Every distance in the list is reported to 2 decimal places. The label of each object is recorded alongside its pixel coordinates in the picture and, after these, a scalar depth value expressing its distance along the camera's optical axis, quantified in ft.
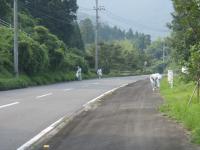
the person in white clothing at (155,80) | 110.52
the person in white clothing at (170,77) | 113.64
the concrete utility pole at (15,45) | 141.69
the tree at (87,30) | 430.61
